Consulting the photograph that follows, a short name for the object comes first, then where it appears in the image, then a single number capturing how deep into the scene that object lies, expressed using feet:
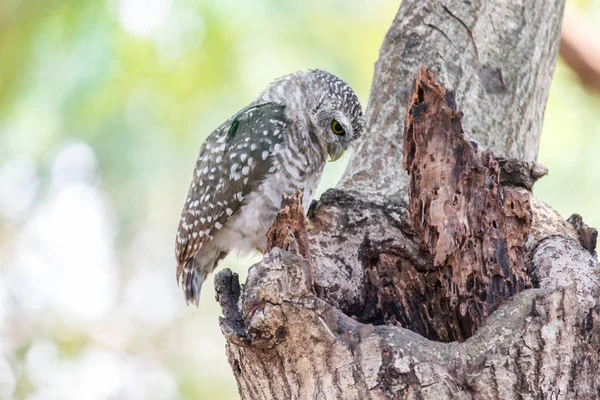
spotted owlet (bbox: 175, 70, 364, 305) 26.84
